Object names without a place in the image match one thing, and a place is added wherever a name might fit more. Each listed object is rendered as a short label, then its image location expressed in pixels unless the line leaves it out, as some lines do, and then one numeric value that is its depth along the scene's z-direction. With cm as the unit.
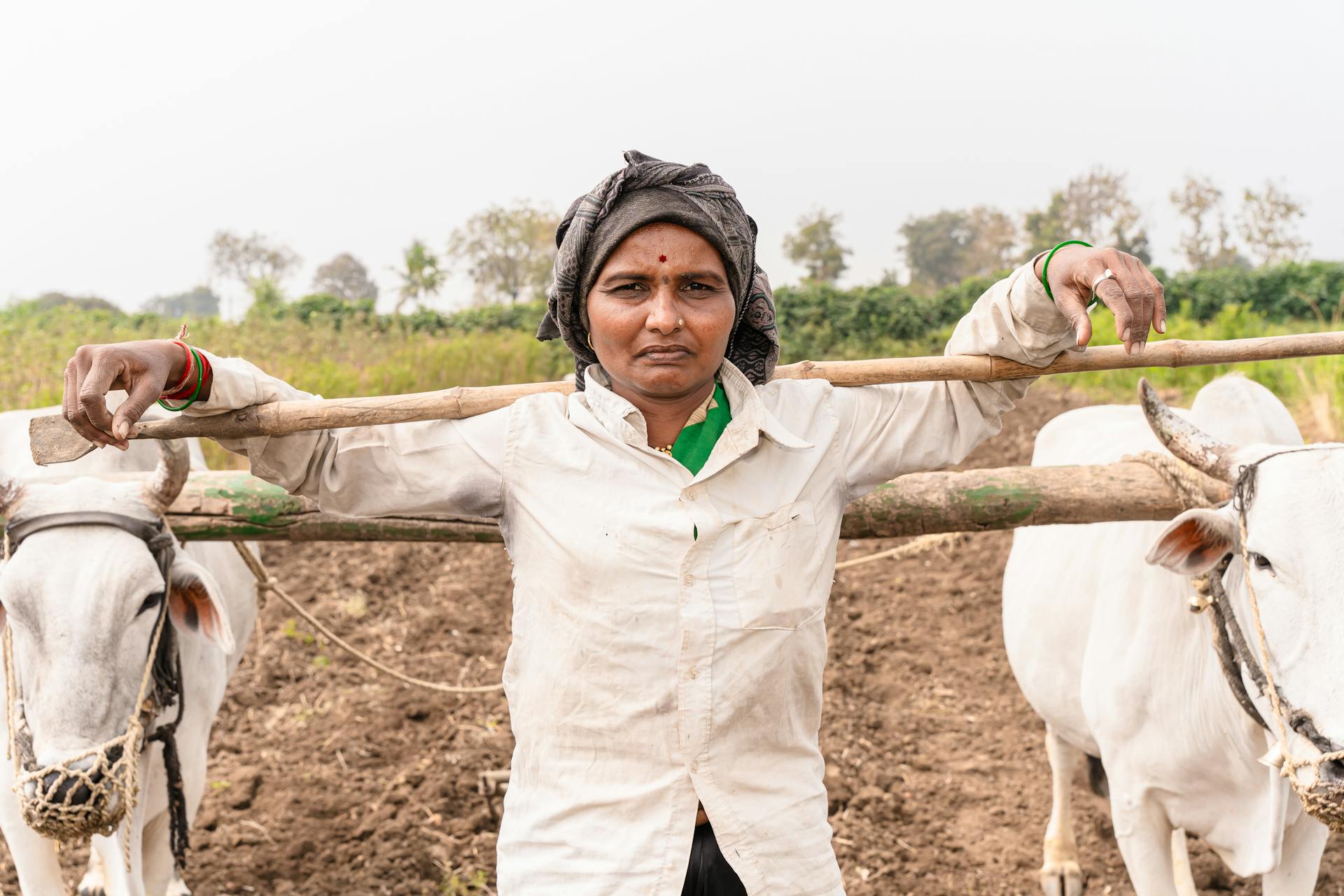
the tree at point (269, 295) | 2683
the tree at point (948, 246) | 5338
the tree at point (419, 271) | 4028
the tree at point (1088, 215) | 4497
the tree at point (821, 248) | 4131
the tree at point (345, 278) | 6538
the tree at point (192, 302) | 5172
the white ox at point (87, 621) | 246
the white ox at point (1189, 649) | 224
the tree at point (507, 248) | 4278
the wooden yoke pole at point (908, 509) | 283
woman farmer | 173
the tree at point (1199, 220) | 4031
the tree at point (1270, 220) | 3631
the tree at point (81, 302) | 4300
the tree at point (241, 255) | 5600
